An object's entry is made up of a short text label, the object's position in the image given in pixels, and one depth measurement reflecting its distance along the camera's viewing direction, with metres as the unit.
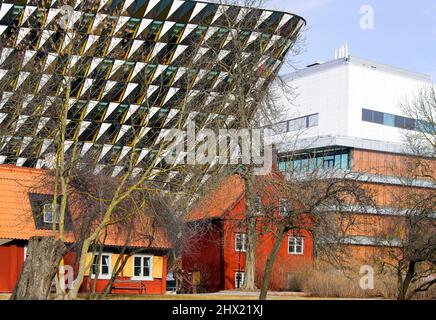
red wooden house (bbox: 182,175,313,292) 49.38
